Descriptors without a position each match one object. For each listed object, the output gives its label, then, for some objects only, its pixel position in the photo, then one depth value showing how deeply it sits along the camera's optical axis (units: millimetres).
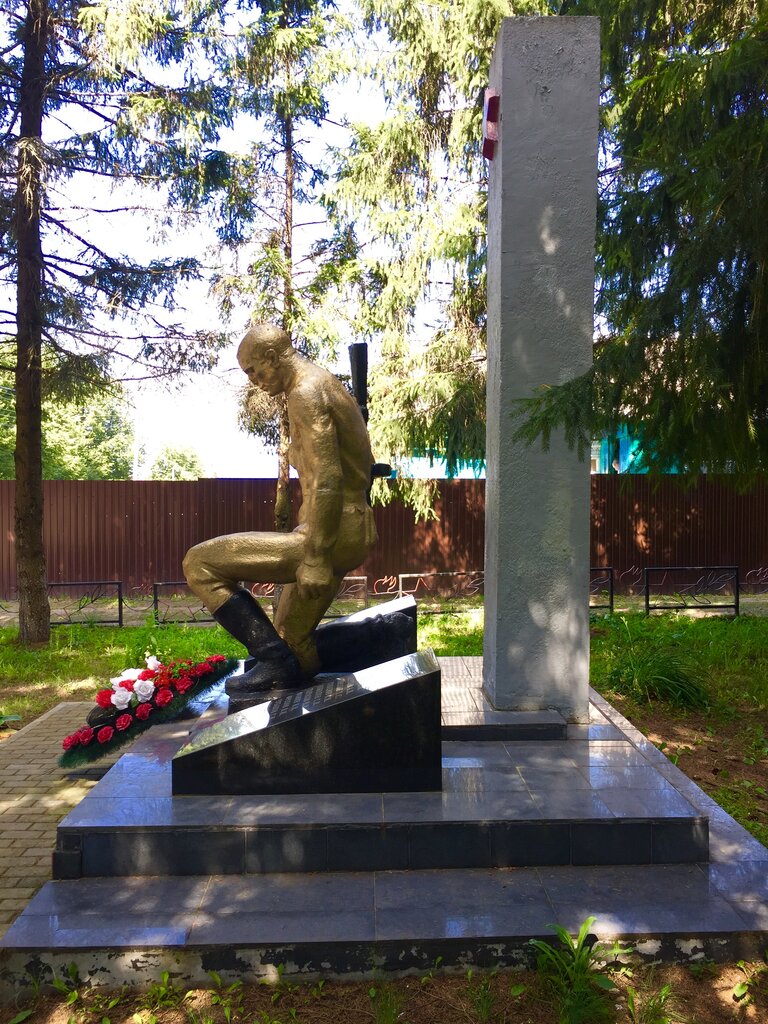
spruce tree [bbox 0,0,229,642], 9383
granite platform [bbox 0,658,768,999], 2854
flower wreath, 5156
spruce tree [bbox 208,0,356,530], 12578
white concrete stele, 5051
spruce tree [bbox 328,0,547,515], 12047
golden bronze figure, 4336
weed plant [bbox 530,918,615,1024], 2629
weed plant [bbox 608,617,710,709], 6672
